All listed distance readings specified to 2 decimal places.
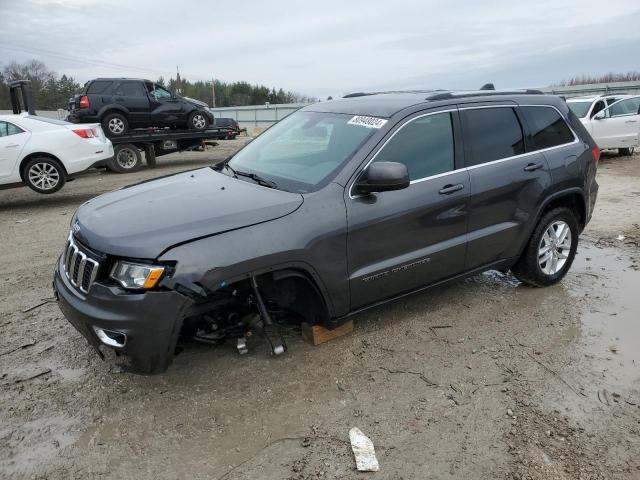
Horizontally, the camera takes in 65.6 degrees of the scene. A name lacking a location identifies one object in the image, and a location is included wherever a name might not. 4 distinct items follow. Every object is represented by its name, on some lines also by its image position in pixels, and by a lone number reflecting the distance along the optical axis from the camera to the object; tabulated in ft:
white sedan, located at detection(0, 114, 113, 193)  29.07
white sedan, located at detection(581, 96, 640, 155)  44.01
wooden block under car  11.93
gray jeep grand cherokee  9.04
